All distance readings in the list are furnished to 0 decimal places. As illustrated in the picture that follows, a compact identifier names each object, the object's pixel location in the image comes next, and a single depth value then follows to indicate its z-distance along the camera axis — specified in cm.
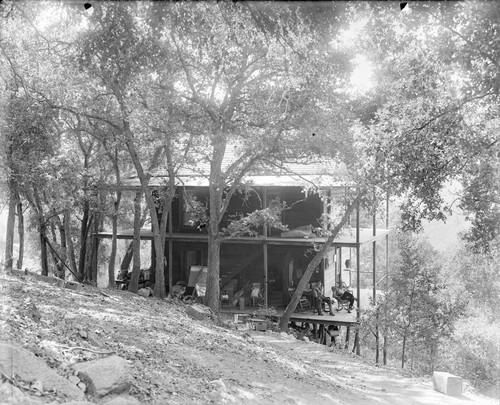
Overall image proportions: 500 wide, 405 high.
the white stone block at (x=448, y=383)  1130
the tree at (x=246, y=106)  1443
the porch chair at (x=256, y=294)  2292
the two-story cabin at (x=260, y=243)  2305
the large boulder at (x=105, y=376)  588
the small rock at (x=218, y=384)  787
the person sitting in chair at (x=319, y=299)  2161
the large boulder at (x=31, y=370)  554
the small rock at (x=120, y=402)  516
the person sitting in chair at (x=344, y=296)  2334
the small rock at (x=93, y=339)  796
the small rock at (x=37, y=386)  544
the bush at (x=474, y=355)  3416
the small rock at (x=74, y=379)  595
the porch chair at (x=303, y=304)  2248
